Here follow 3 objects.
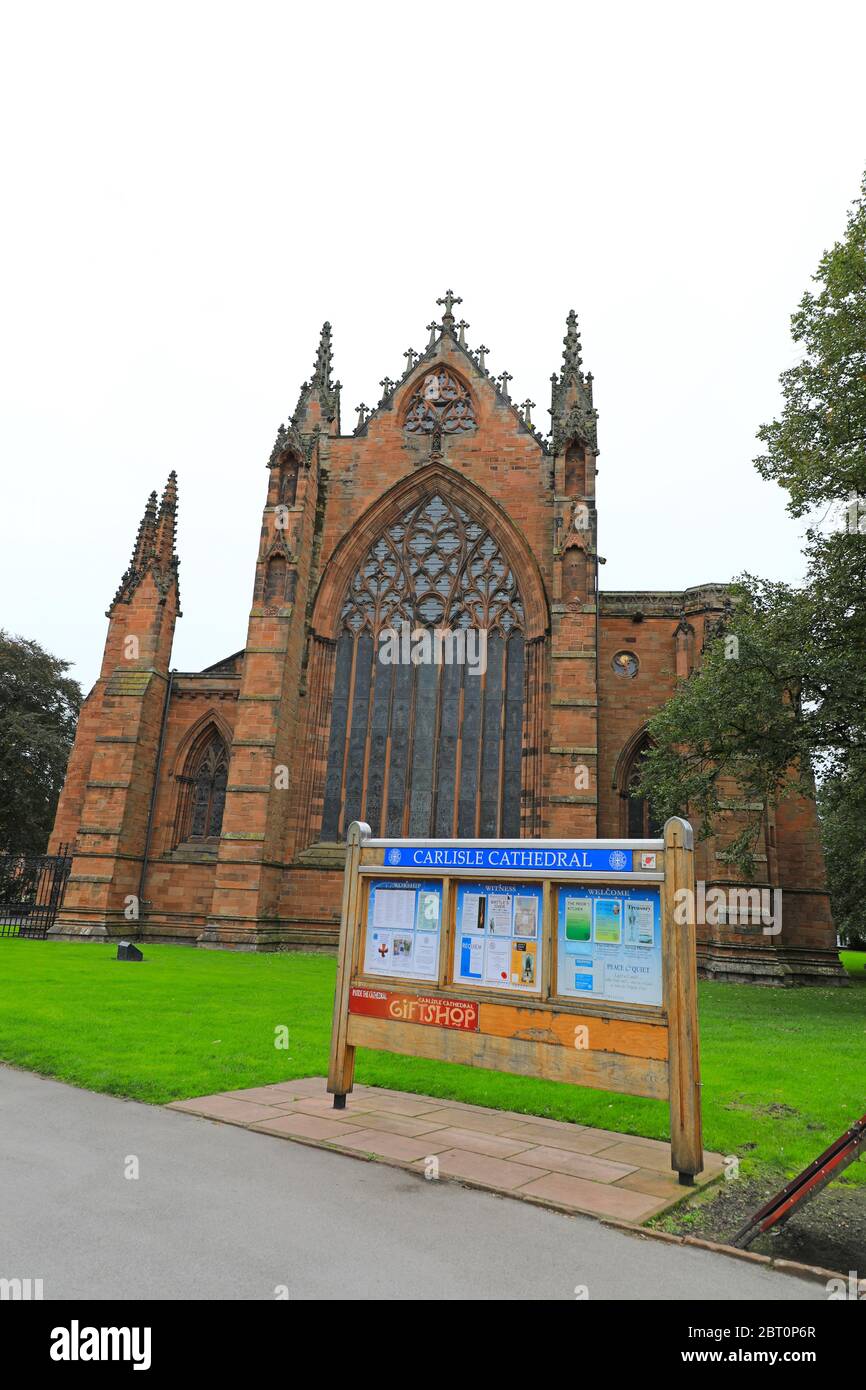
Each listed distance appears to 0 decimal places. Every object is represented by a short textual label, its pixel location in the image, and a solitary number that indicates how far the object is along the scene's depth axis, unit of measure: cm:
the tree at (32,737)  3853
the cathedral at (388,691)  2112
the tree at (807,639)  1444
